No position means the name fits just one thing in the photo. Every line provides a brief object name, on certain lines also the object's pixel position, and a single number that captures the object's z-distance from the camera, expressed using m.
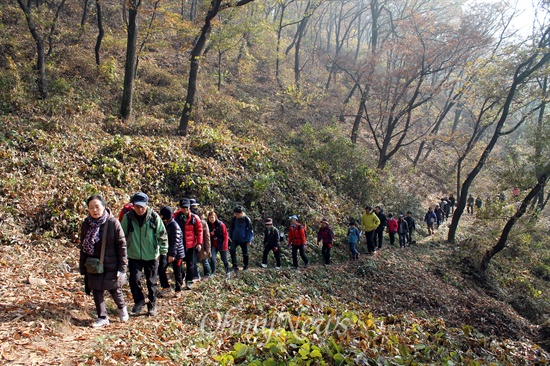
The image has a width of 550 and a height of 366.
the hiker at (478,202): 25.03
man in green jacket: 5.51
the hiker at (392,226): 15.30
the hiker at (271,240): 9.49
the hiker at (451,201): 24.02
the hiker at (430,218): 19.44
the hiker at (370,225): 12.90
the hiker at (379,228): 14.16
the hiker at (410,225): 16.81
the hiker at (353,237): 12.16
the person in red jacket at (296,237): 10.02
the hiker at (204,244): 7.39
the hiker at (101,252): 4.87
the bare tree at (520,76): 15.06
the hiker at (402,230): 15.86
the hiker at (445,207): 22.47
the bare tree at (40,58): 12.73
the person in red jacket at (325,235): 10.97
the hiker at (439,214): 21.03
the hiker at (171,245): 6.20
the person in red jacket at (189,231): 6.90
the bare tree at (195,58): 13.38
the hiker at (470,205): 25.39
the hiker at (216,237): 8.19
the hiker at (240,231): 8.66
